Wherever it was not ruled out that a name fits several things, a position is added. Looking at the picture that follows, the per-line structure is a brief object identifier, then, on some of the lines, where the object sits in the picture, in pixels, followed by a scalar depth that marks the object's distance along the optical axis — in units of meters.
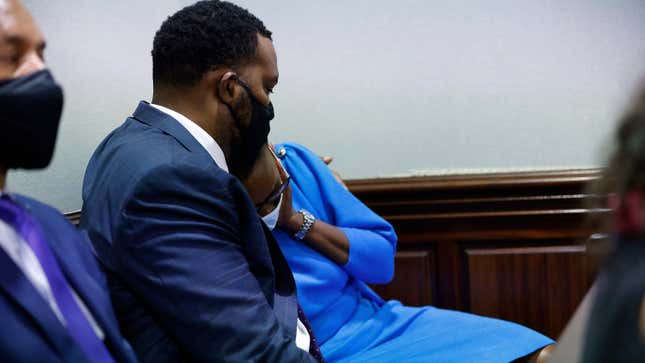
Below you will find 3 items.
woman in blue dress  1.51
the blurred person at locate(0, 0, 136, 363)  0.77
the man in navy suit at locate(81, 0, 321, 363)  1.05
